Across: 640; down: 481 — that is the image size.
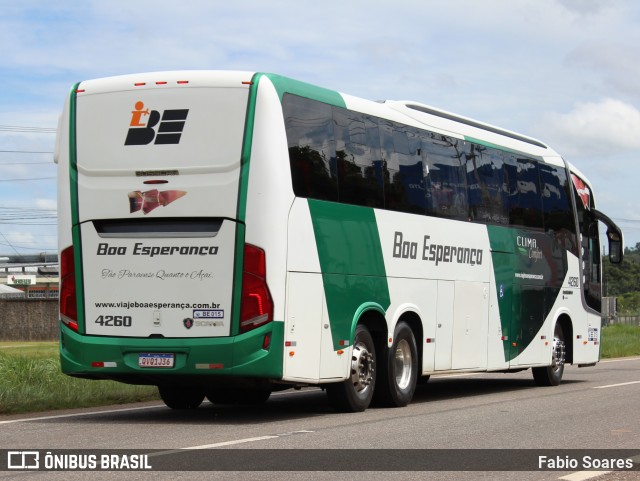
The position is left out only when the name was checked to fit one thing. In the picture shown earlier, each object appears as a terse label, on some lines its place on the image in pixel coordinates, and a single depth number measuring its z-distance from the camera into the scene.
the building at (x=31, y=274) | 117.56
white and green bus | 12.87
